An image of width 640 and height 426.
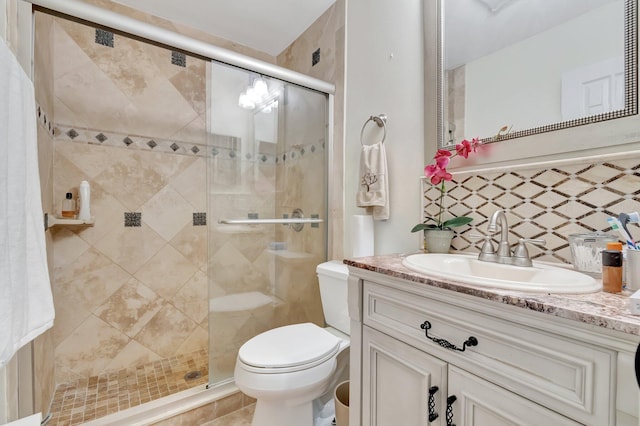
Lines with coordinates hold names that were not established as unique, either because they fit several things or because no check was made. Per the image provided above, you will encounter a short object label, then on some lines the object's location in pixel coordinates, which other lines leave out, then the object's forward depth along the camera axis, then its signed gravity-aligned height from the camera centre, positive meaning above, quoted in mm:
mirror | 824 +498
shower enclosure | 1614 +13
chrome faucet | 882 -125
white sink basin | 614 -169
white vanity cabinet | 491 -335
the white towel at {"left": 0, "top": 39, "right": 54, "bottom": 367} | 625 -32
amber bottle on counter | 604 -125
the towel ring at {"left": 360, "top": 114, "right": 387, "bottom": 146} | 1491 +477
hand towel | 1411 +145
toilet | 1099 -636
